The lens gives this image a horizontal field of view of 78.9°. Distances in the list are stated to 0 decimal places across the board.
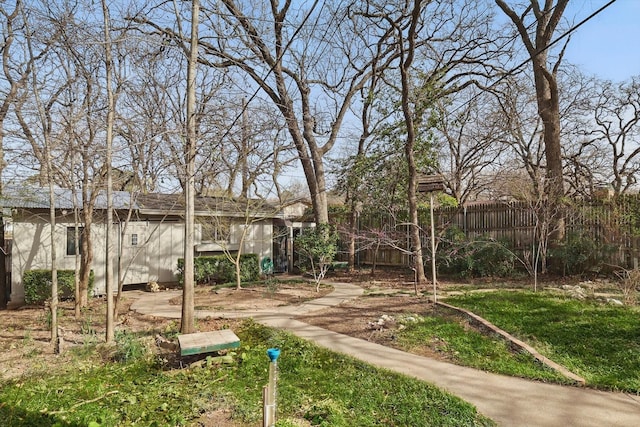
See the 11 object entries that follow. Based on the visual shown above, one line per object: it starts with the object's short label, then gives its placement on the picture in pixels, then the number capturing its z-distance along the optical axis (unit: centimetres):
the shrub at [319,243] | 1140
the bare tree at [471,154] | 1648
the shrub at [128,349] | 482
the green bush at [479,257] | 1066
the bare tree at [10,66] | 624
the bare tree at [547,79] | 1041
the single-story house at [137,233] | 973
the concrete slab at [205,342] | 432
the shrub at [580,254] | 961
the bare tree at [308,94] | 1089
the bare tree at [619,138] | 1820
